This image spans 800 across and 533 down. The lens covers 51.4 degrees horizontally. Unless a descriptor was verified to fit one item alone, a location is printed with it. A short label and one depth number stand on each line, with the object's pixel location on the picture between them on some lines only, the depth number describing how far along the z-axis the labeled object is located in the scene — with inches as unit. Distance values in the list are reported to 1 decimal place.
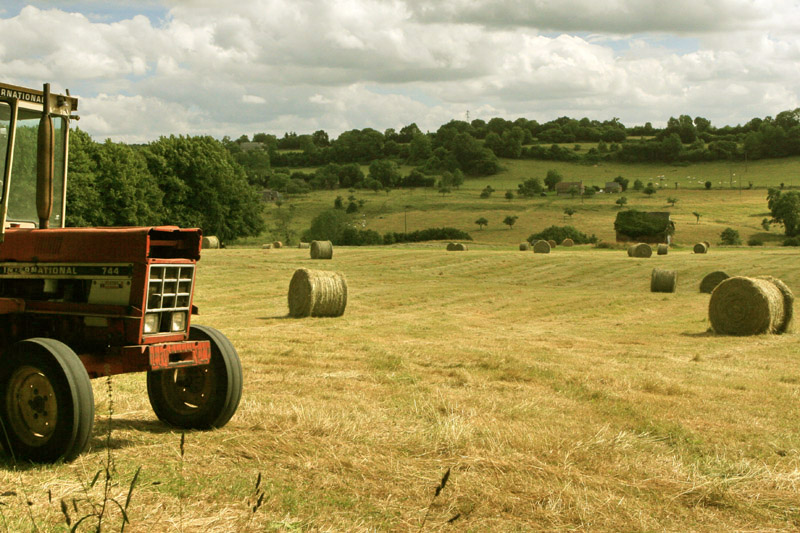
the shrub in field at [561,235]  2474.2
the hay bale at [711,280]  1027.1
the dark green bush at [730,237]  2310.5
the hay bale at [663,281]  1045.8
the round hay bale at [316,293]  716.7
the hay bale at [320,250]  1467.8
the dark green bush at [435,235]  2571.4
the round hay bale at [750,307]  613.3
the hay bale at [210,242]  1830.0
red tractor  217.9
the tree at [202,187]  2038.6
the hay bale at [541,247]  1727.4
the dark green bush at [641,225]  2305.6
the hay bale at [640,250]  1606.8
